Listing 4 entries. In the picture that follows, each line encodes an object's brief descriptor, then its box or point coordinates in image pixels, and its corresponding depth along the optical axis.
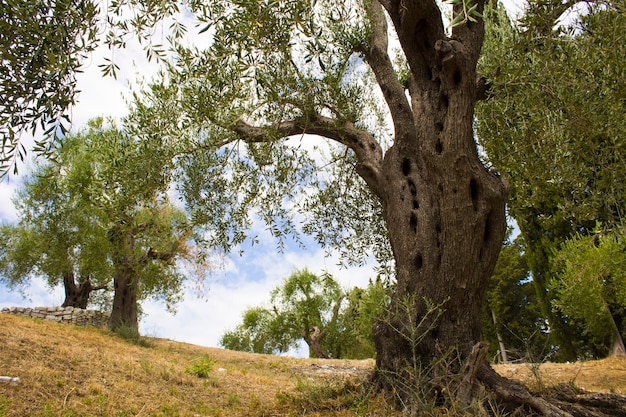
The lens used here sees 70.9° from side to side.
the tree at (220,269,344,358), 31.22
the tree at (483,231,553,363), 25.75
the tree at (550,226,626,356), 12.72
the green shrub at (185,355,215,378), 10.13
